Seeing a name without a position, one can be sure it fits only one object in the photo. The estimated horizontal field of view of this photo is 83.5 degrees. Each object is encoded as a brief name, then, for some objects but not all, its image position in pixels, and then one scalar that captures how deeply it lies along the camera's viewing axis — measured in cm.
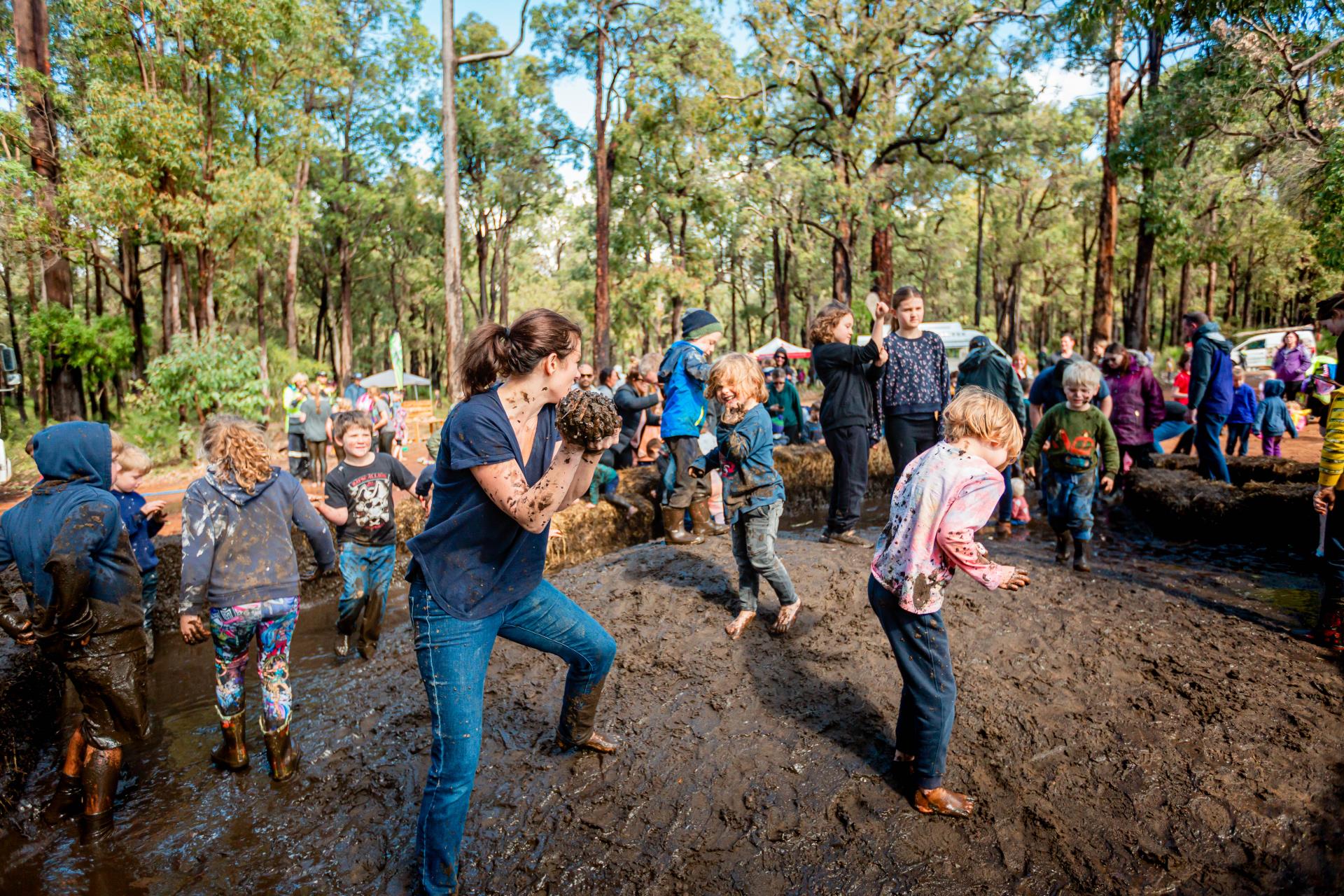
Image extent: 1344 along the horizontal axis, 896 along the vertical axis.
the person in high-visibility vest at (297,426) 1277
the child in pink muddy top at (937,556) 289
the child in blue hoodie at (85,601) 340
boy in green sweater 575
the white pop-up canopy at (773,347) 2820
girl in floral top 584
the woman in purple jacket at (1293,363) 1218
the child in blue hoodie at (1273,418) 1053
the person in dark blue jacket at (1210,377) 770
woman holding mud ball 239
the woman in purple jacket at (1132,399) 792
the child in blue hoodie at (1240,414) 980
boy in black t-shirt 509
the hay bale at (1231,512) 702
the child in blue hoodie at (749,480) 452
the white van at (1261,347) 2617
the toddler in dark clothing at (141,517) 479
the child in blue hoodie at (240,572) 362
